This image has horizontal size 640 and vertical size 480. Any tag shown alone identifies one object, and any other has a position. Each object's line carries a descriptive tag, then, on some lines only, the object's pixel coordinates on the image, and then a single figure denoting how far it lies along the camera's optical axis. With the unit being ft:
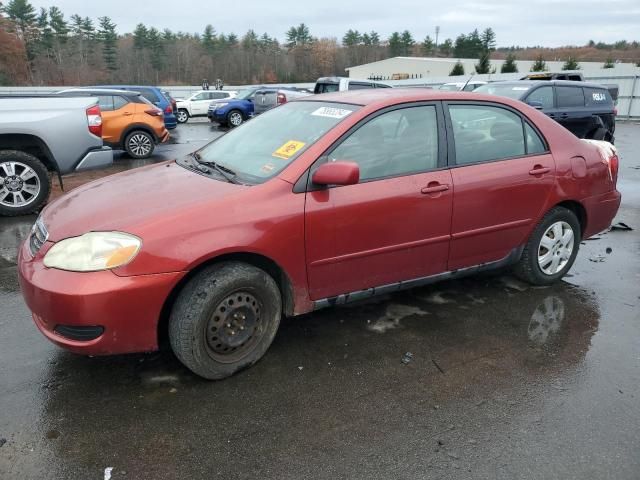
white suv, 76.84
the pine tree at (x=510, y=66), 126.53
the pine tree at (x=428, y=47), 324.70
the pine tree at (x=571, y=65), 110.11
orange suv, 35.78
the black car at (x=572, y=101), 34.12
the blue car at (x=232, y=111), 64.69
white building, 205.16
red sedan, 8.46
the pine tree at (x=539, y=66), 119.50
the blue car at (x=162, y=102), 50.90
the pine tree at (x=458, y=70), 142.72
